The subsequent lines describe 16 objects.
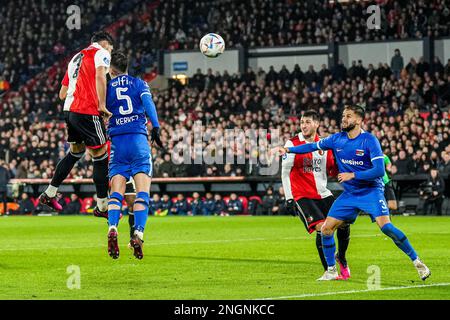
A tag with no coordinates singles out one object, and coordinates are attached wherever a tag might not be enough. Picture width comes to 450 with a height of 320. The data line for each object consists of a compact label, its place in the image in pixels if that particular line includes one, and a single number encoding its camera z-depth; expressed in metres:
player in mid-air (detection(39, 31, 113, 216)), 13.12
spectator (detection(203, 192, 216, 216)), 34.22
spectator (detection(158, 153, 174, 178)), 34.88
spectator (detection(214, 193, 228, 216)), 34.00
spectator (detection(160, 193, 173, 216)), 34.72
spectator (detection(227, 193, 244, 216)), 33.81
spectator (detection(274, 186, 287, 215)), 32.72
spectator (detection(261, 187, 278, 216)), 33.00
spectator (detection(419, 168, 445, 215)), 30.08
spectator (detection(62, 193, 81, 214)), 36.25
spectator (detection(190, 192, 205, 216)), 34.34
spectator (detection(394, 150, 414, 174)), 31.03
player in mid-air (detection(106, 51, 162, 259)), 12.69
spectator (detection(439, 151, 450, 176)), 30.12
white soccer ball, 22.58
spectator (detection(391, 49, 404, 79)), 37.22
